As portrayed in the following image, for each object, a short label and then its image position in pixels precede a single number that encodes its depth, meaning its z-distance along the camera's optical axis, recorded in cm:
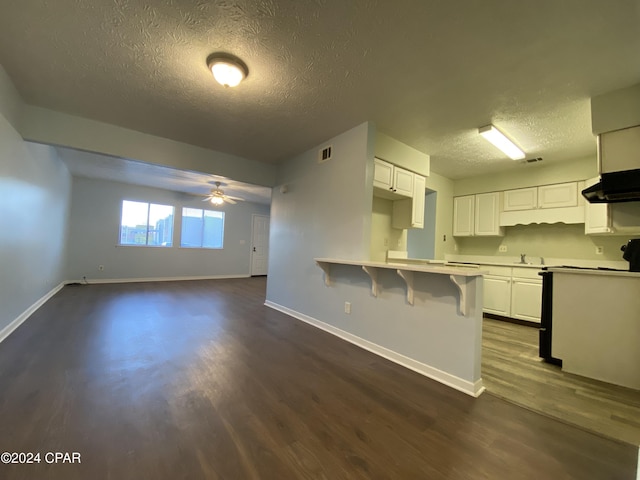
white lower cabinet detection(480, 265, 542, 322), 396
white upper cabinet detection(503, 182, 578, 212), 400
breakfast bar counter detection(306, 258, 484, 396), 210
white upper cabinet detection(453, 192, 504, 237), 476
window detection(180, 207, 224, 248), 759
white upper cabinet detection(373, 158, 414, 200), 328
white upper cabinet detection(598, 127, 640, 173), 220
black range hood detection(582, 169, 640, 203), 219
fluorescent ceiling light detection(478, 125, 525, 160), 301
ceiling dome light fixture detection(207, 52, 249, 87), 202
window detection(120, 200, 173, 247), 674
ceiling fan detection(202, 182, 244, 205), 608
